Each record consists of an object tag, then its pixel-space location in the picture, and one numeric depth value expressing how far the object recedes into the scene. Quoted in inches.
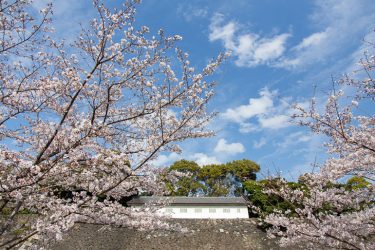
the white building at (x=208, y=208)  1151.6
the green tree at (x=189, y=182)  1491.1
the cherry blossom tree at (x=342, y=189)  218.2
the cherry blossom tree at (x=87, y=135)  188.4
